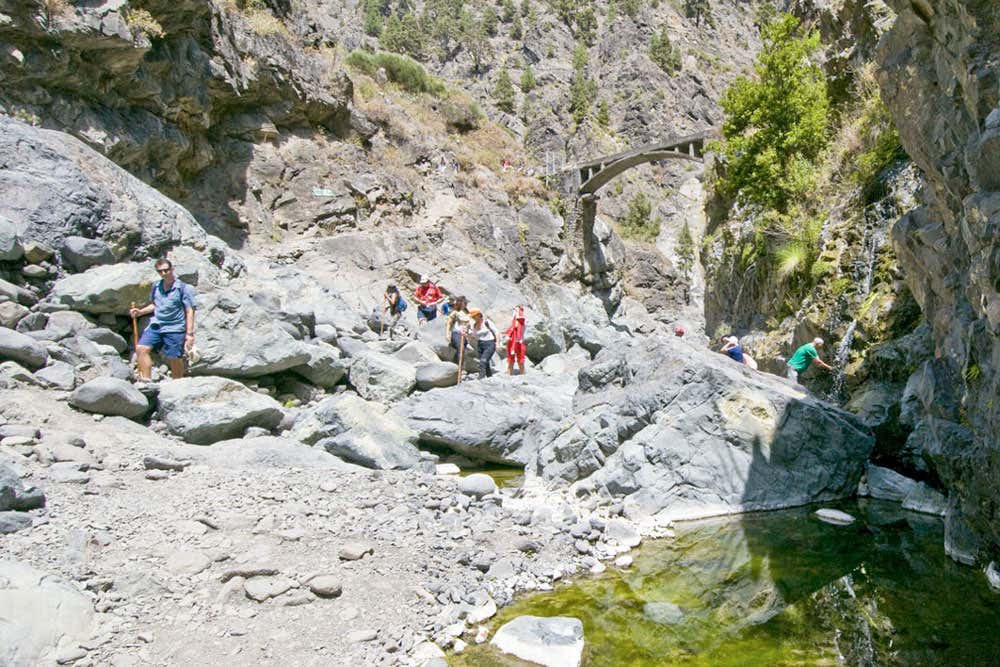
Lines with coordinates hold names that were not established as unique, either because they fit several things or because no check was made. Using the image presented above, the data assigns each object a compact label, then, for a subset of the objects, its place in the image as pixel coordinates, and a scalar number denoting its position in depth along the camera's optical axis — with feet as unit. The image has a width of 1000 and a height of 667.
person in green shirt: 38.52
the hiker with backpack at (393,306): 65.26
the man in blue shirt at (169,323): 30.32
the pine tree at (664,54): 271.69
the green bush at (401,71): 128.77
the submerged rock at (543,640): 15.72
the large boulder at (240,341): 34.27
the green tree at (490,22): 278.67
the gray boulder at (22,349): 26.99
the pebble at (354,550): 19.83
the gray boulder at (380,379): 40.32
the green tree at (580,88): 247.50
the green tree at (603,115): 253.85
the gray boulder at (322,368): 38.83
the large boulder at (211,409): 28.35
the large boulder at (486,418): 34.14
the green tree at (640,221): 225.15
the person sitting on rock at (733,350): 39.26
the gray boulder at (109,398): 26.45
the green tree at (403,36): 251.39
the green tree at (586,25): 287.48
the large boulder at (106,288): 32.40
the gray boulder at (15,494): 18.07
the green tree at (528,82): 258.37
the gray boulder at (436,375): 42.57
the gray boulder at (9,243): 31.17
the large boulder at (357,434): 29.40
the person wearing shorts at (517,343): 49.80
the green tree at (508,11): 286.66
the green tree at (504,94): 248.11
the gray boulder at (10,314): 28.96
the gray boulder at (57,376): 27.17
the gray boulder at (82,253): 34.60
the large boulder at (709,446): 27.76
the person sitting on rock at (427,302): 66.74
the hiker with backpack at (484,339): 47.42
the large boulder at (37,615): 13.30
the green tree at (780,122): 55.47
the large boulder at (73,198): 34.19
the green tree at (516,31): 280.92
